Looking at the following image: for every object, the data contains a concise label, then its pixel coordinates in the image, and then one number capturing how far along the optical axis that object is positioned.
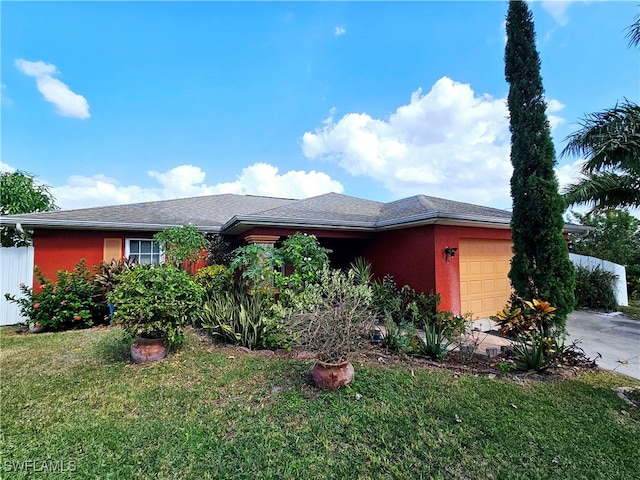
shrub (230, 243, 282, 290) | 6.60
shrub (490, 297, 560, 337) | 5.17
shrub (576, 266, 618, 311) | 10.31
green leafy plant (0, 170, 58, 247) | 12.73
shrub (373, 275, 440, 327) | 7.21
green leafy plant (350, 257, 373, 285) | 7.65
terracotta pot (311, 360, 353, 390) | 4.02
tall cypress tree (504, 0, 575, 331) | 5.91
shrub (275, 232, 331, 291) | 6.31
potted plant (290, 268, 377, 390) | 4.02
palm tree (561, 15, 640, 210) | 5.46
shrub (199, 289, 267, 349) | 5.88
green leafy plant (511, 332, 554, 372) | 4.66
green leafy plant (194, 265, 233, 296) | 7.84
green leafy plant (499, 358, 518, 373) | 4.75
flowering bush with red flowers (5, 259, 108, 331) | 7.43
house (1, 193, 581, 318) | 7.77
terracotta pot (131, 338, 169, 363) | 5.09
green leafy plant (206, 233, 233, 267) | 10.09
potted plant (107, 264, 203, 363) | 4.89
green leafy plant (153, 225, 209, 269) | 8.08
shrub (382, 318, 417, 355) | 5.44
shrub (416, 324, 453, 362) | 5.16
